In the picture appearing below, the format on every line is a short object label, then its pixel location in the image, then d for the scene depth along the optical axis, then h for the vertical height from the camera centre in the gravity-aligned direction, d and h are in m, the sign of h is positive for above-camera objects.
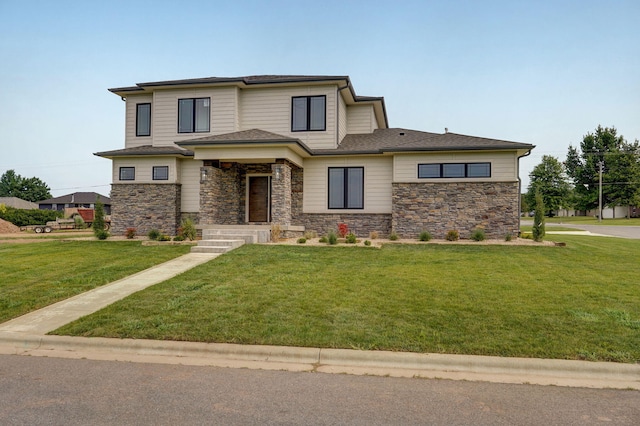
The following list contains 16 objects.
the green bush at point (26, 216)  36.81 +0.10
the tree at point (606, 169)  53.53 +7.82
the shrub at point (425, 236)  15.49 -0.63
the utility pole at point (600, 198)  50.06 +3.09
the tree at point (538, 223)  15.21 -0.06
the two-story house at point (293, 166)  16.19 +2.45
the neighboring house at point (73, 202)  66.44 +2.79
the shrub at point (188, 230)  15.54 -0.47
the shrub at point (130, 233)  17.34 -0.70
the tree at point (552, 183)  50.19 +5.12
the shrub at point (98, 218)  17.77 -0.01
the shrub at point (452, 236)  15.61 -0.62
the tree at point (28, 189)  81.25 +6.18
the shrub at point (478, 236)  15.25 -0.60
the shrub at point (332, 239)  13.84 -0.70
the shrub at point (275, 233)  15.17 -0.55
